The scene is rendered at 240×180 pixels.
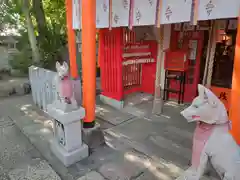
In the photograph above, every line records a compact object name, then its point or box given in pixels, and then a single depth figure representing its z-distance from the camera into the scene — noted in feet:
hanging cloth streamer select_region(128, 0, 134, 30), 13.57
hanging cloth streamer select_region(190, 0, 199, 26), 10.21
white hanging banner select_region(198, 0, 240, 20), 9.09
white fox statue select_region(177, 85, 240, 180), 6.27
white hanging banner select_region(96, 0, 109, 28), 15.66
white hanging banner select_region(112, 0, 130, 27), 13.98
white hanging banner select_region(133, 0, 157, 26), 12.36
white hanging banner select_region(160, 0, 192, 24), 10.75
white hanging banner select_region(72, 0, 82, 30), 16.92
